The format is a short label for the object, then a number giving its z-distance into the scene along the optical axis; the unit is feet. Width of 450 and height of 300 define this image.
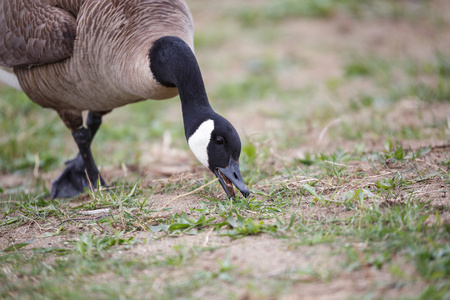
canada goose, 24.70
